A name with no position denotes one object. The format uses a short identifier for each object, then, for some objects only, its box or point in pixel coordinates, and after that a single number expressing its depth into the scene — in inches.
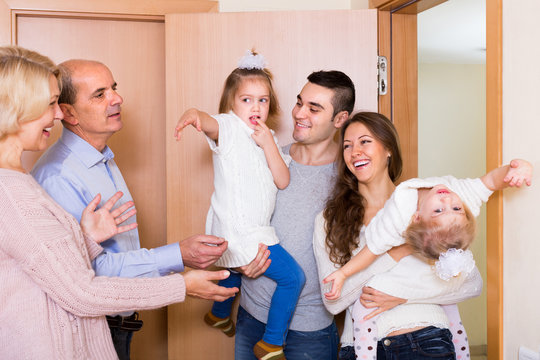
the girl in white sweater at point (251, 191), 73.9
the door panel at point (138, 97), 100.8
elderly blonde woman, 48.3
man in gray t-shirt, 77.0
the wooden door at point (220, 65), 90.7
